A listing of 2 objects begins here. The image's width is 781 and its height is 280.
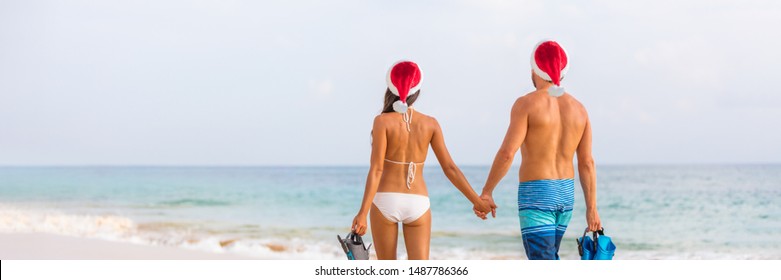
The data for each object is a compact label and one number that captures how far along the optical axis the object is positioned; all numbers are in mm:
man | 9529
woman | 9452
